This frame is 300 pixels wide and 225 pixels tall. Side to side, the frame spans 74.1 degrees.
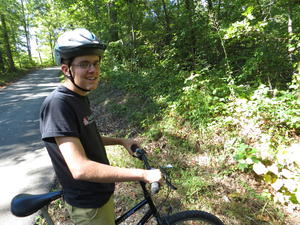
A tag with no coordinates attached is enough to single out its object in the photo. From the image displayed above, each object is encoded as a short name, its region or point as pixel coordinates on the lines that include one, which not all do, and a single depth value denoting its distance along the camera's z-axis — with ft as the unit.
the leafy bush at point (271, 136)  8.86
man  4.00
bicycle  5.05
